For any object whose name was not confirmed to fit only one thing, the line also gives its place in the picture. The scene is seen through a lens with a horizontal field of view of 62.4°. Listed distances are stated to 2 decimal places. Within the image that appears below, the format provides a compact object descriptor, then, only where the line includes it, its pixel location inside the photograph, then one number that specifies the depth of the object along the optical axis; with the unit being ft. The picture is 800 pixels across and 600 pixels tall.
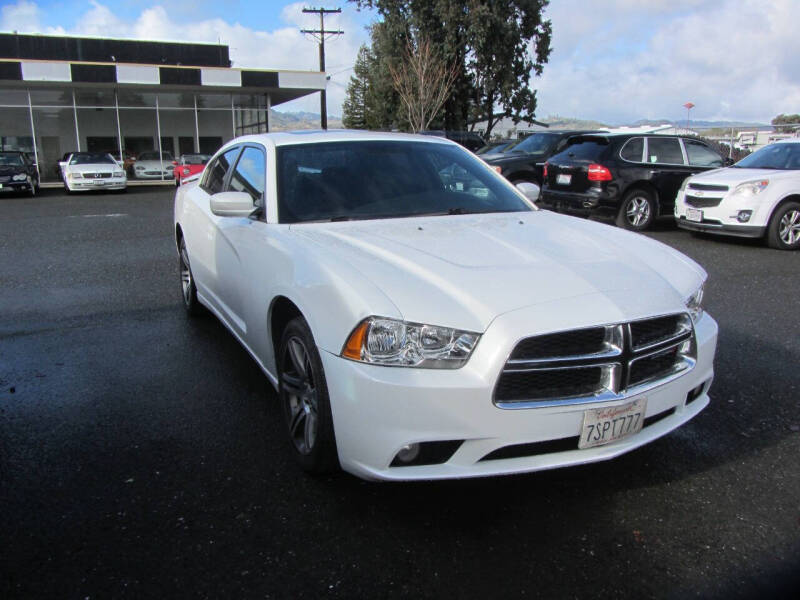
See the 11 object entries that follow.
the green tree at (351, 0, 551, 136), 110.22
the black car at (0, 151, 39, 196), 63.57
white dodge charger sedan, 8.11
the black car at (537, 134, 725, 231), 35.81
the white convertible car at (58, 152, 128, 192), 67.77
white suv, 30.78
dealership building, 85.40
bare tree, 109.50
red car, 74.33
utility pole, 134.82
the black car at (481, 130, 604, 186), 45.55
